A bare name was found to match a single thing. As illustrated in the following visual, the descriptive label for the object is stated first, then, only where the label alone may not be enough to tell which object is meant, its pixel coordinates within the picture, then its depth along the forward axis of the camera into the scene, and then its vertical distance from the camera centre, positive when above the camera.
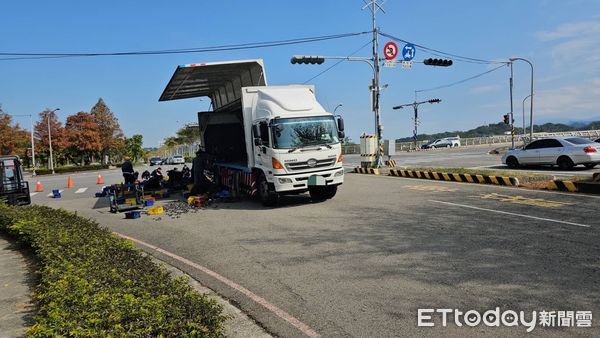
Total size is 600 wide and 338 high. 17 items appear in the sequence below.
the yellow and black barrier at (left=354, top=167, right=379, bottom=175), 21.23 -1.11
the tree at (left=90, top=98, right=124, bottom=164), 68.06 +5.00
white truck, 11.44 +0.39
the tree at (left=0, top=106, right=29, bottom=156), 53.31 +3.04
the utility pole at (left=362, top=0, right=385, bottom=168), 22.72 +3.19
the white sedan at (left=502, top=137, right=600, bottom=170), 18.17 -0.49
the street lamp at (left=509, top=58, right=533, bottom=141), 36.39 +2.83
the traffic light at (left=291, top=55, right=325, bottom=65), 21.70 +4.68
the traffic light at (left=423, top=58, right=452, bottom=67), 23.03 +4.59
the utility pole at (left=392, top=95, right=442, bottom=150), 57.61 +5.44
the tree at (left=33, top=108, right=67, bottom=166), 62.28 +3.94
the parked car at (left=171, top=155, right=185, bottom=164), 59.45 -0.57
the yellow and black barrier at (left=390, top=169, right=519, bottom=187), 14.15 -1.19
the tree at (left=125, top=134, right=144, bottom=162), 87.38 +2.38
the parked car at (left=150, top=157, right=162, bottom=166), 61.76 -0.62
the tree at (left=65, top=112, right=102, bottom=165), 63.19 +3.78
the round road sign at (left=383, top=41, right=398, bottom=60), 22.48 +5.20
